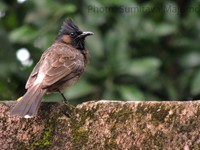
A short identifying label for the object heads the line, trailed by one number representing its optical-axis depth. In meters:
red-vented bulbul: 7.55
